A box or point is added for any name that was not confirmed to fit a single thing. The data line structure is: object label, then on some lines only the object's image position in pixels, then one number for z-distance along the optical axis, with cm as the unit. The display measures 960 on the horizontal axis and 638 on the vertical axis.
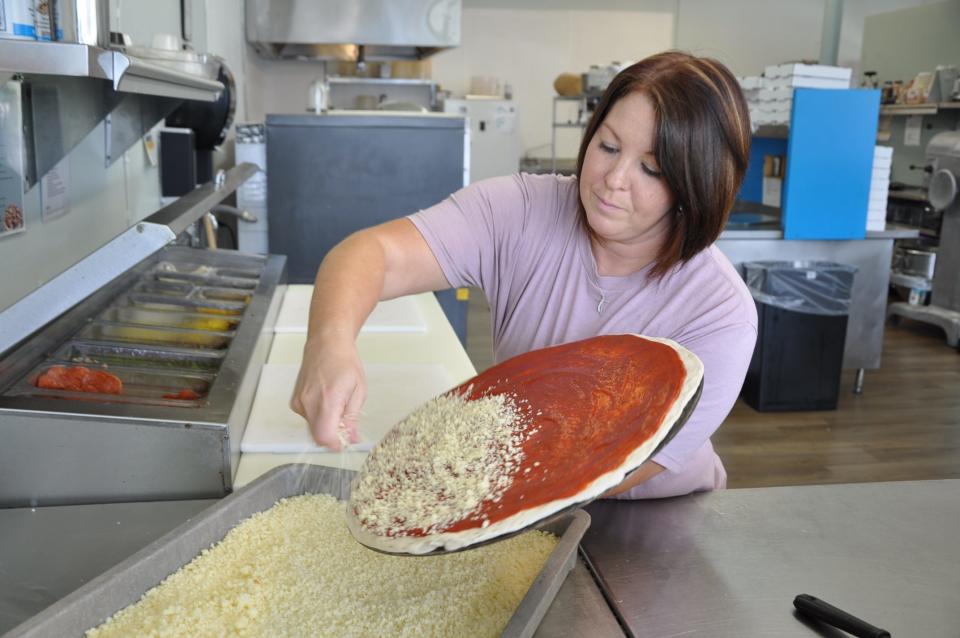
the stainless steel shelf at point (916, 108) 660
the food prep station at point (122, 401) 124
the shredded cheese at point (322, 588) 93
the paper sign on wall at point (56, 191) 193
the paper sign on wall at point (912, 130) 741
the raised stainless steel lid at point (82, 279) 117
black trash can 425
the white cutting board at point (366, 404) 152
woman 121
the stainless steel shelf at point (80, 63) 100
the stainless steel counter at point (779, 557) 98
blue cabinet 444
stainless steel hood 536
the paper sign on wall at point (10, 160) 166
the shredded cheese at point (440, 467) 88
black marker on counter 92
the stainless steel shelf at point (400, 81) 769
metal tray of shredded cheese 85
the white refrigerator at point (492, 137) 912
